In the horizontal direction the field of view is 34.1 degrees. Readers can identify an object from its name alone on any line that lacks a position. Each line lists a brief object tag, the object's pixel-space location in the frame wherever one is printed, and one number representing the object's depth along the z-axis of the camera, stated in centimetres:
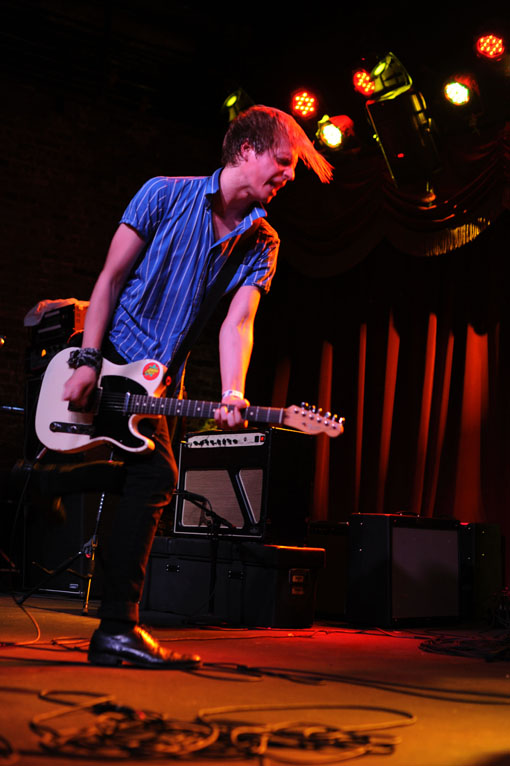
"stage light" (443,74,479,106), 571
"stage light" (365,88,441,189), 577
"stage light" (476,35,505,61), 541
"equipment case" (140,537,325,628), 438
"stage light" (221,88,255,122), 673
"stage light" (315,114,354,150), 640
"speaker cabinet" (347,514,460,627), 468
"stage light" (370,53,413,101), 570
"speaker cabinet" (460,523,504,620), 507
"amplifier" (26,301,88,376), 535
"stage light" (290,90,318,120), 659
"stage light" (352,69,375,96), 595
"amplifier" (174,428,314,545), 468
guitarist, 252
